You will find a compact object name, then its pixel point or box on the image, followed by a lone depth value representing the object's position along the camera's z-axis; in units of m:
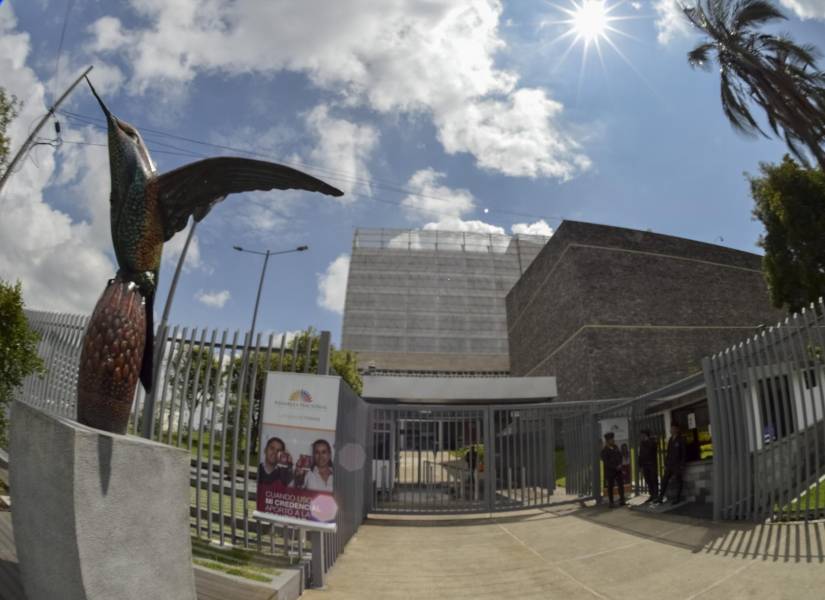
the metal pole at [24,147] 10.70
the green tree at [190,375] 5.24
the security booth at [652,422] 8.80
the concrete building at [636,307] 24.66
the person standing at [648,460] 8.80
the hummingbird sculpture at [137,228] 3.54
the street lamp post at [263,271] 26.95
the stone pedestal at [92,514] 2.86
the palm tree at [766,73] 7.91
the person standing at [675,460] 8.20
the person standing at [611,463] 9.05
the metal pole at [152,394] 5.14
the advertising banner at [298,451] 4.75
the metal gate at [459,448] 9.48
